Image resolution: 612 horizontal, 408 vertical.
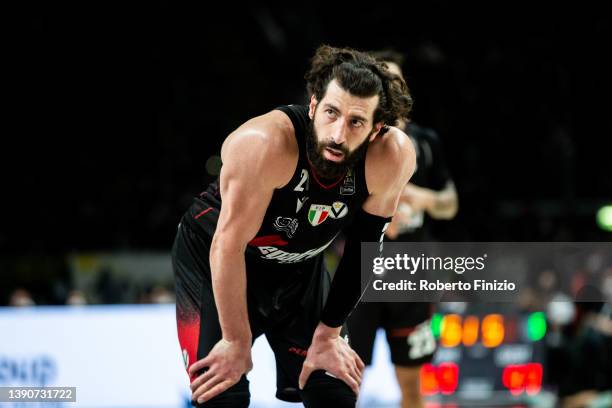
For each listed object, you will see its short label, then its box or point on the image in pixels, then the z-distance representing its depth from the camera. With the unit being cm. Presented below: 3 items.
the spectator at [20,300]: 1530
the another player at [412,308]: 892
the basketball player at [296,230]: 539
